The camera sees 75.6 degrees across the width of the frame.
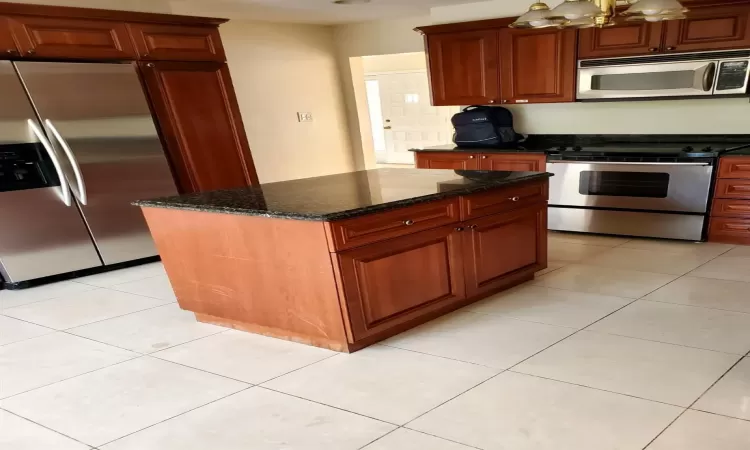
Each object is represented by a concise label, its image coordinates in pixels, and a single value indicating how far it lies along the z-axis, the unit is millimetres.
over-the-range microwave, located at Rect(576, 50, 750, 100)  3324
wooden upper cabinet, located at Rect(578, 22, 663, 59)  3529
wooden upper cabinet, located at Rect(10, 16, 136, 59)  3268
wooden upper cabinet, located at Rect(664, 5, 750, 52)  3238
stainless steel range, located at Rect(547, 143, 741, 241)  3359
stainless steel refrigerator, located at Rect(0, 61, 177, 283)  3348
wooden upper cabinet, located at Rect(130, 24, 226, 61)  3707
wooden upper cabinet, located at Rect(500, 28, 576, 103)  3922
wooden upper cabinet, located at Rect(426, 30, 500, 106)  4277
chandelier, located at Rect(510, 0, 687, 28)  2098
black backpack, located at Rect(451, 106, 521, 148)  4395
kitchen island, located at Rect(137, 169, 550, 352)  2197
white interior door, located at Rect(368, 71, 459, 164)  7516
